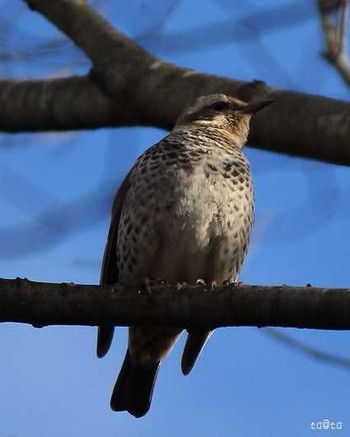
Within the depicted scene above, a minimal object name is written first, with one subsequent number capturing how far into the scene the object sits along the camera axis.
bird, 10.25
